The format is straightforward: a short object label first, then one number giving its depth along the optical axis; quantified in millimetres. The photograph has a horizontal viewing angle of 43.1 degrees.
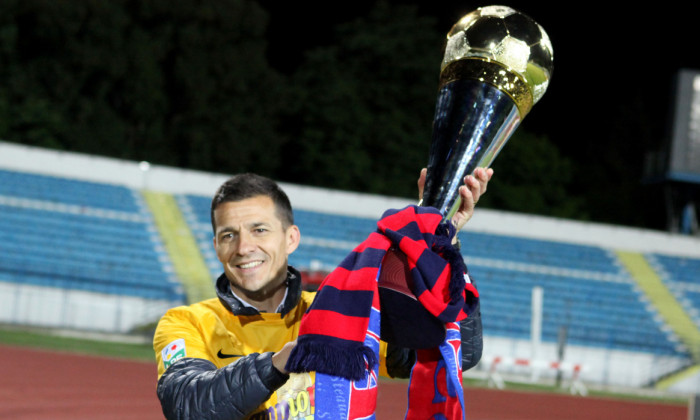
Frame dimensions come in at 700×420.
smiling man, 2209
